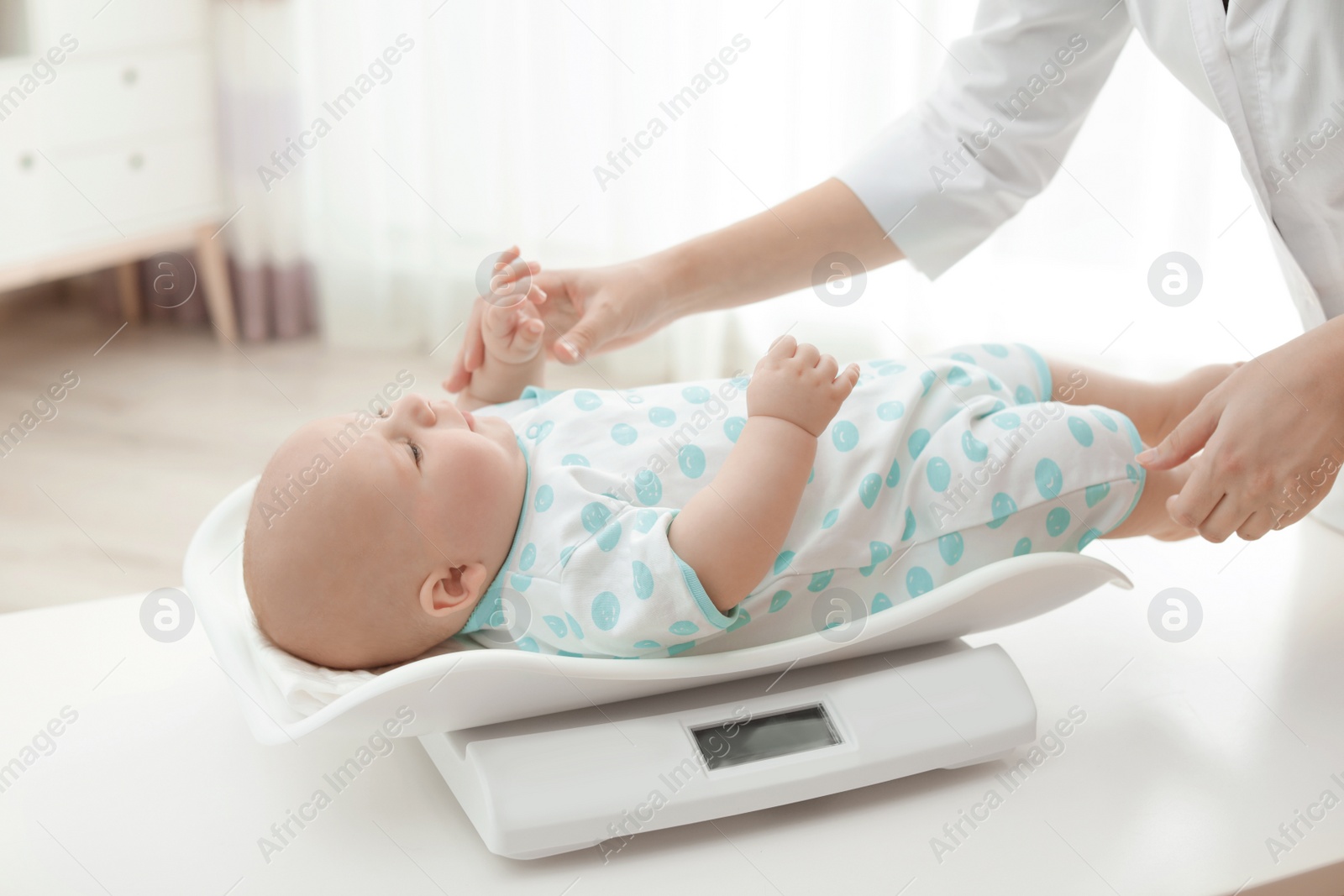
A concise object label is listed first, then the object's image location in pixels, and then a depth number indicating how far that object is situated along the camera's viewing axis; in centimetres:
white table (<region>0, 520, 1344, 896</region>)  65
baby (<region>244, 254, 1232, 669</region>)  74
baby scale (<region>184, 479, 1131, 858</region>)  64
